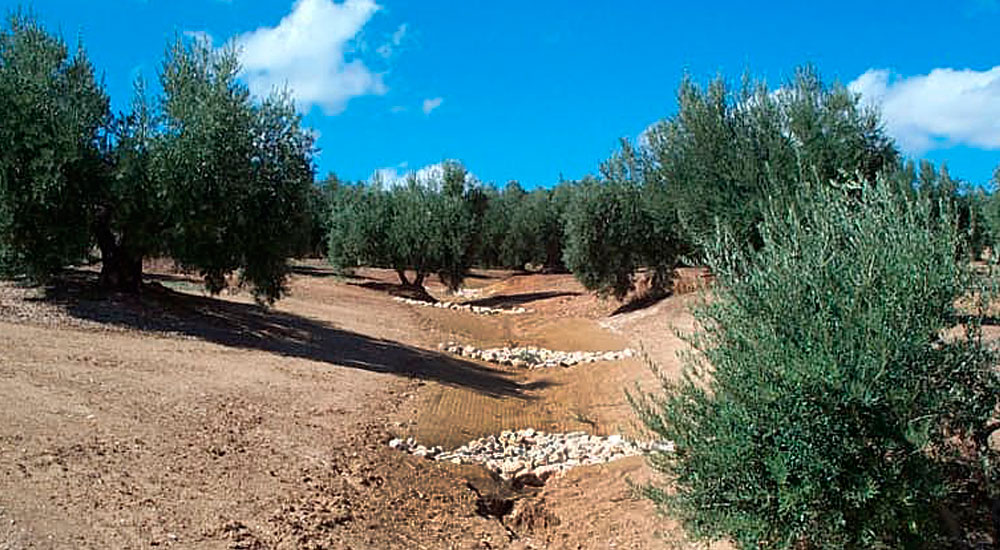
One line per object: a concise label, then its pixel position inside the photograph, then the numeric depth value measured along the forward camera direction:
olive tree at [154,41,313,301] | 18.67
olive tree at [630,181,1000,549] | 6.45
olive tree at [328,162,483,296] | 47.00
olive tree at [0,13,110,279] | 17.05
